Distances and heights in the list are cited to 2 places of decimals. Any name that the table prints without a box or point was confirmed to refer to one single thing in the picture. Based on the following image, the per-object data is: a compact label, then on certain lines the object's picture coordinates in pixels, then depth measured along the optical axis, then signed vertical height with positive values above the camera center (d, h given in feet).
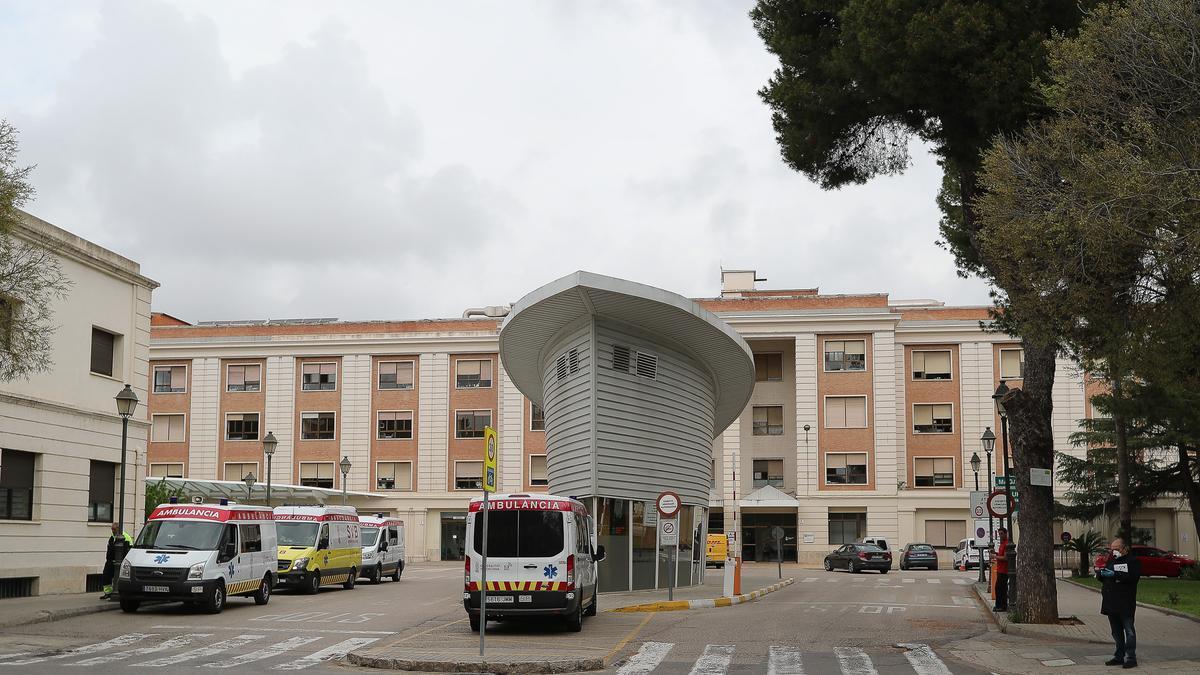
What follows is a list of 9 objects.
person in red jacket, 75.41 -7.15
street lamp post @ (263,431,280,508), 116.67 +1.69
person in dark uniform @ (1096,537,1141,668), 47.52 -5.37
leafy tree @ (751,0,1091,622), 60.39 +20.22
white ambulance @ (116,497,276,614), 71.82 -6.02
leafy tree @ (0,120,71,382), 60.23 +8.80
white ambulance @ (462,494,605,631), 61.36 -4.98
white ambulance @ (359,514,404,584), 119.75 -8.86
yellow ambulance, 96.17 -7.07
